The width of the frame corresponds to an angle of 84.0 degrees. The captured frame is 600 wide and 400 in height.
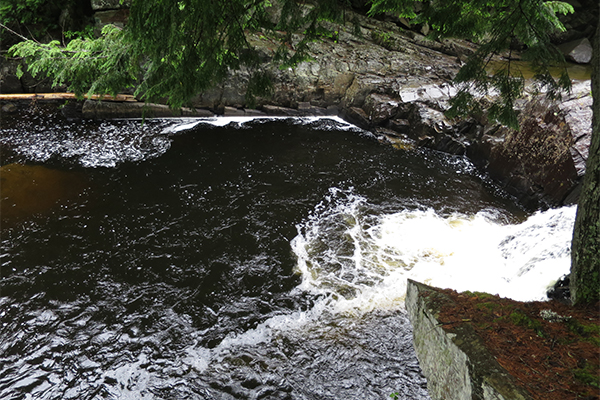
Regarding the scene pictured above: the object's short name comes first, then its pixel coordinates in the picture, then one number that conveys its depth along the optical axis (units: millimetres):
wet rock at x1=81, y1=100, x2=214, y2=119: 11984
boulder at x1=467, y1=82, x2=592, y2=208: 8320
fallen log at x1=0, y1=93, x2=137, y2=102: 12164
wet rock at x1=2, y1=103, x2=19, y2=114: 11914
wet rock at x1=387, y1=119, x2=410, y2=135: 12633
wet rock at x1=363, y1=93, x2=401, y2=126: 12844
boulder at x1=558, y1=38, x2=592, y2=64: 18297
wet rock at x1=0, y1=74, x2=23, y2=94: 12648
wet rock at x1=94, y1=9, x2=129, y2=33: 13555
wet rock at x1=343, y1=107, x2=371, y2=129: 13047
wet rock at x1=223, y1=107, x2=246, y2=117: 13211
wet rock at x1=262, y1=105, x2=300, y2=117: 13622
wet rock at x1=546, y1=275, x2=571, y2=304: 4438
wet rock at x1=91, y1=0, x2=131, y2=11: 13914
